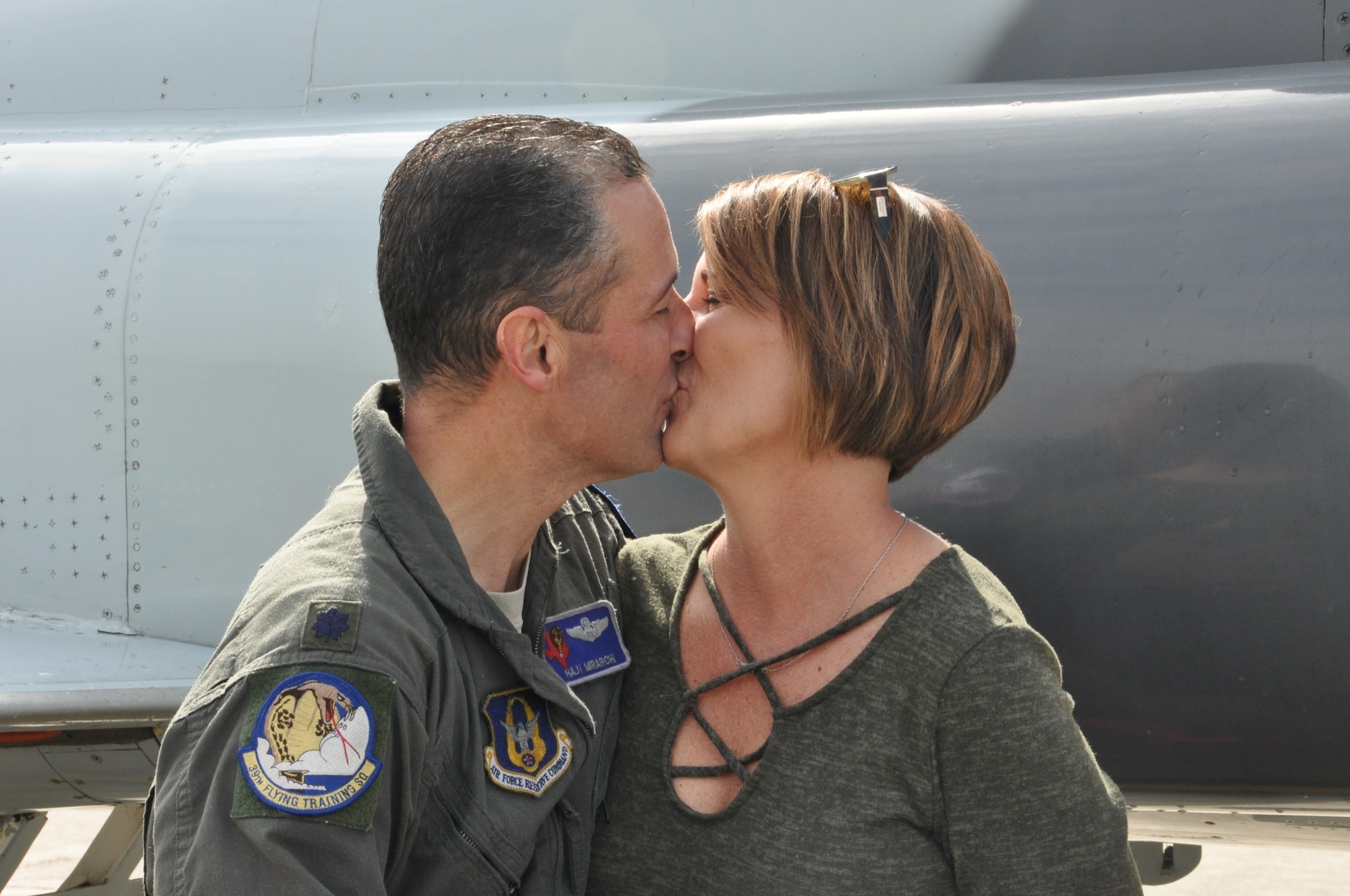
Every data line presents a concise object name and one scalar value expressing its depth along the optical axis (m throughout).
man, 3.05
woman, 3.13
